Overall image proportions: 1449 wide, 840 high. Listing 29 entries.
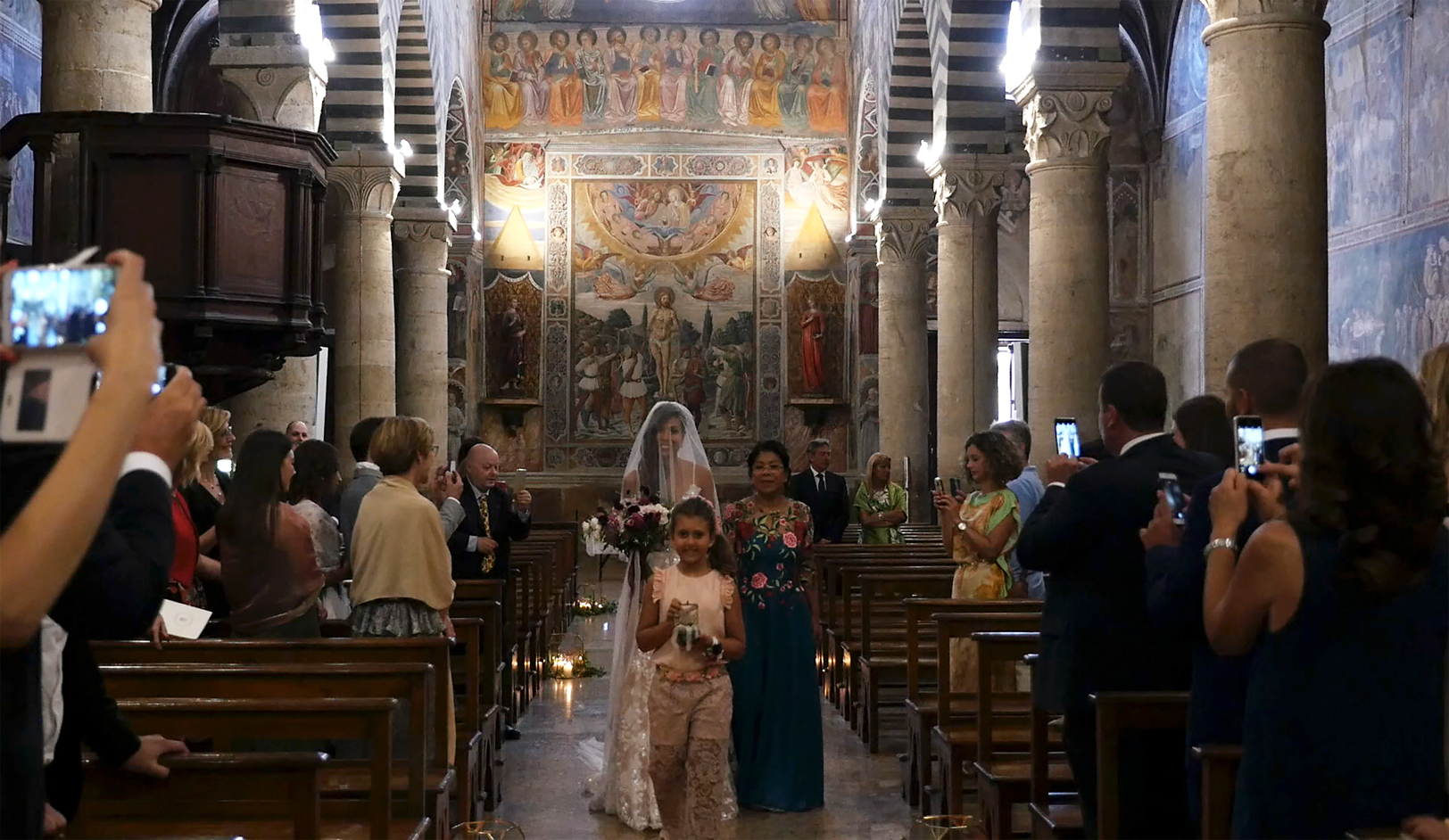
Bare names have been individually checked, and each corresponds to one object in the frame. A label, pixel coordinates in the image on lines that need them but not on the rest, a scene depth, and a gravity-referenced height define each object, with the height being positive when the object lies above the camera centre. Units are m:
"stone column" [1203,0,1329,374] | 7.34 +1.27
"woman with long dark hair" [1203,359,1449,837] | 2.79 -0.32
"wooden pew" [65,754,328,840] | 3.44 -0.86
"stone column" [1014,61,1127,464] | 11.66 +1.56
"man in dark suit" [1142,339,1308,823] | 3.43 -0.25
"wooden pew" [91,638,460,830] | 5.13 -0.69
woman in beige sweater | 5.59 -0.36
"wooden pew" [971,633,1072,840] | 5.46 -1.16
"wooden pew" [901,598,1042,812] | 6.66 -1.14
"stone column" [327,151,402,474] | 16.17 +1.48
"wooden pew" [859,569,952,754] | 8.35 -1.14
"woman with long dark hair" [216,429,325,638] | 5.43 -0.38
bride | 6.48 -0.87
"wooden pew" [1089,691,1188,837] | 4.18 -0.74
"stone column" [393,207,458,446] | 20.09 +1.74
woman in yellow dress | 7.00 -0.32
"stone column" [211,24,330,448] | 11.52 +2.63
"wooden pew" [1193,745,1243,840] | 3.46 -0.74
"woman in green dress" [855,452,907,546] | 12.05 -0.46
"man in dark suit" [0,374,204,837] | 2.23 -0.20
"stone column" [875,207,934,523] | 19.66 +1.37
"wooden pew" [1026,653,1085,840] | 4.96 -1.18
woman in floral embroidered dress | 6.77 -0.95
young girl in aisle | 5.58 -0.84
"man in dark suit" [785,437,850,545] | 11.77 -0.35
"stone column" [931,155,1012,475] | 15.86 +1.52
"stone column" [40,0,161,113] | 7.79 +1.98
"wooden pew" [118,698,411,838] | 3.95 -0.72
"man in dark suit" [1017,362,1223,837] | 4.50 -0.34
